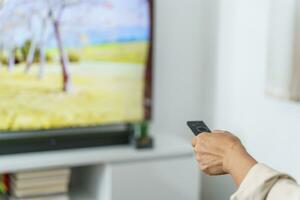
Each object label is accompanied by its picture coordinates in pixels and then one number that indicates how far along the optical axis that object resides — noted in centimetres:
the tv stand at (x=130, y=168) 229
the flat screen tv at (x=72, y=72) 233
